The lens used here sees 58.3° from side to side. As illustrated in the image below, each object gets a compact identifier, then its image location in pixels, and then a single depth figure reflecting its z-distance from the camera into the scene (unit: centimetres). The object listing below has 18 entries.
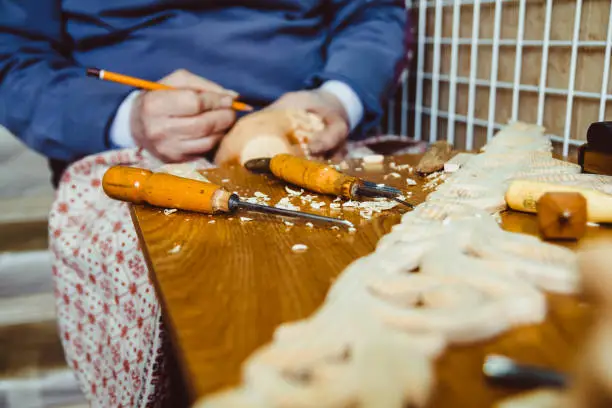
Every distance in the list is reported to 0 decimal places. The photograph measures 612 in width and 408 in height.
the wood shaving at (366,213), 53
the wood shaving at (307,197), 61
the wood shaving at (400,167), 75
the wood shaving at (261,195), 62
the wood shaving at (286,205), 57
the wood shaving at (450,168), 70
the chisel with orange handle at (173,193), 55
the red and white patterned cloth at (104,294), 66
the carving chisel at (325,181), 59
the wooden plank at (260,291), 28
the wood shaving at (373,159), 80
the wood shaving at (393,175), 70
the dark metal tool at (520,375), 25
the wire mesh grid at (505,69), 85
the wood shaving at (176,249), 45
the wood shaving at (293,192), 63
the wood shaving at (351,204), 58
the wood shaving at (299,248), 44
